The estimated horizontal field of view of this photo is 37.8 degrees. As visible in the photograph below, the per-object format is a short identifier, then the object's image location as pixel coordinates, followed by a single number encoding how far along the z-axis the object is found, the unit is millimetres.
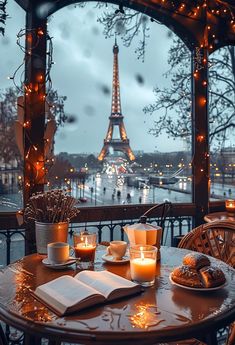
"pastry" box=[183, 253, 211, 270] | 1292
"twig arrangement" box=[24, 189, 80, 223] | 1622
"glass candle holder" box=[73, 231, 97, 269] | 1517
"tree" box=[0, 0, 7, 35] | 2758
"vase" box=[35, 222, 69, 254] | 1616
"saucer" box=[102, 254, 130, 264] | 1553
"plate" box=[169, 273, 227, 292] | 1202
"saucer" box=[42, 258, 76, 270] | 1484
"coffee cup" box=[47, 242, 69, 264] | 1503
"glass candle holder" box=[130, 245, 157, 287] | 1282
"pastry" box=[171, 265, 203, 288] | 1232
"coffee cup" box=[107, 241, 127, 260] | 1571
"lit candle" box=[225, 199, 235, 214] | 3280
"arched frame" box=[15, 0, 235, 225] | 3516
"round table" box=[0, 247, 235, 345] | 925
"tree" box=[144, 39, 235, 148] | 4220
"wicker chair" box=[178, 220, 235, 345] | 1856
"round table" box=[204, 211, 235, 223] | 3068
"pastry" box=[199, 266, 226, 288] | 1218
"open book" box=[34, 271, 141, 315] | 1066
